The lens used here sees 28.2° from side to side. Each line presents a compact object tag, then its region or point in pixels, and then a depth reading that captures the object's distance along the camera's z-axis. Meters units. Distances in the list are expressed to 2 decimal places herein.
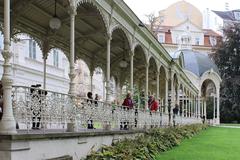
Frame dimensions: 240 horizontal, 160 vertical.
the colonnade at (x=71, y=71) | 10.20
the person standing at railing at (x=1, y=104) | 11.23
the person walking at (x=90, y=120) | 15.01
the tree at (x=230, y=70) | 70.69
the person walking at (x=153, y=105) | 26.19
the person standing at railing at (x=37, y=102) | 11.17
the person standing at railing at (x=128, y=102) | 20.12
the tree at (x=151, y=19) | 76.00
